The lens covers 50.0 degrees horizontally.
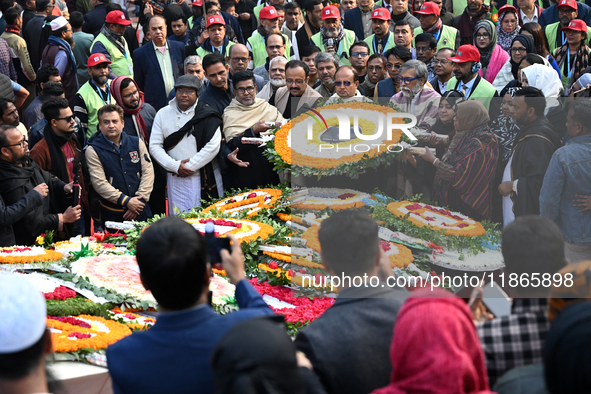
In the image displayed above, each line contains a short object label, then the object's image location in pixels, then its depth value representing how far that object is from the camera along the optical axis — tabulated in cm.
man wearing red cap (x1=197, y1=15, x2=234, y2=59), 949
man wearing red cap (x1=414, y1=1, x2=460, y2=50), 948
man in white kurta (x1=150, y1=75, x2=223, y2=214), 729
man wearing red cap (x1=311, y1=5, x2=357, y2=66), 970
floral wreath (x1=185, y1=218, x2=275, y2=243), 562
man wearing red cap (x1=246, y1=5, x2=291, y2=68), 990
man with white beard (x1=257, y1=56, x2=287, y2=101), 808
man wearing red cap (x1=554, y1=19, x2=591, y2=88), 823
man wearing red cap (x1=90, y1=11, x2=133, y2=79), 913
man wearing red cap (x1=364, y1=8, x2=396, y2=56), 955
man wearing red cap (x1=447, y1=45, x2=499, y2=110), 729
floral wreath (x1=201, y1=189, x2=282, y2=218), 659
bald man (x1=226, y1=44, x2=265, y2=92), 852
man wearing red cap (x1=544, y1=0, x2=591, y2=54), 935
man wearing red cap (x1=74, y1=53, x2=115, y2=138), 764
